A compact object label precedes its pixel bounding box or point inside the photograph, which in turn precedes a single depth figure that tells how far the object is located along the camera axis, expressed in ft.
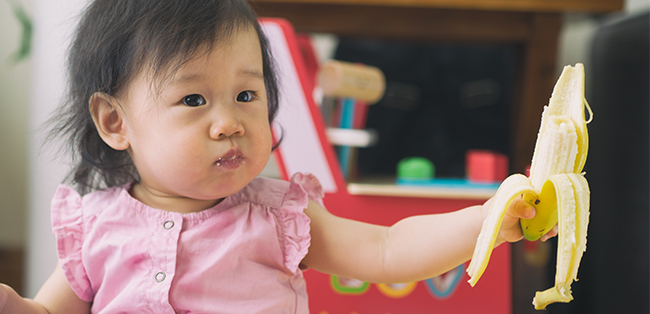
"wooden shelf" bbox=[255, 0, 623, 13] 3.38
